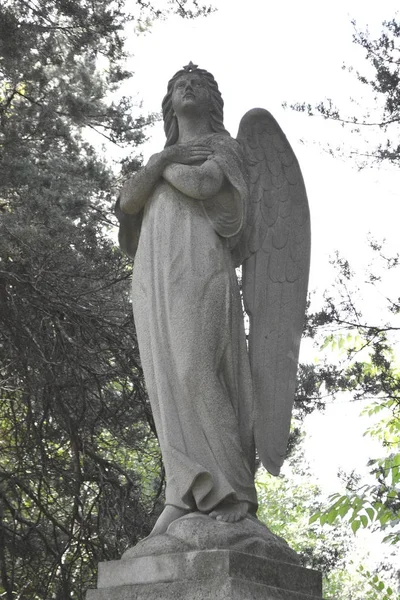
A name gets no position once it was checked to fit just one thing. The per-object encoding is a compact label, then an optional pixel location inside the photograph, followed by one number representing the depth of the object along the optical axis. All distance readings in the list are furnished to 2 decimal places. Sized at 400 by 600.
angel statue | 8.91
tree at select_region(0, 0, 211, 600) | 16.17
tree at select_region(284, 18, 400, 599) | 14.90
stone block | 7.74
